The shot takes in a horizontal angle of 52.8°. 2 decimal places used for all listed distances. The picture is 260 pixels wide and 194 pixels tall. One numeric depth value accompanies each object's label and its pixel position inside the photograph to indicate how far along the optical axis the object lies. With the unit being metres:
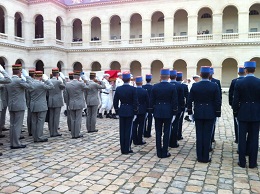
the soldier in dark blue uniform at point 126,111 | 7.11
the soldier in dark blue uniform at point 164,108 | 6.65
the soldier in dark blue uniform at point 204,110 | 6.29
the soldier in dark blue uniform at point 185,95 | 8.66
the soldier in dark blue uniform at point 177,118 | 7.77
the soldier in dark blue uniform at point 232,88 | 7.83
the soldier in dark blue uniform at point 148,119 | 9.18
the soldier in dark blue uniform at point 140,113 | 8.09
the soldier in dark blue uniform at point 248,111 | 5.86
